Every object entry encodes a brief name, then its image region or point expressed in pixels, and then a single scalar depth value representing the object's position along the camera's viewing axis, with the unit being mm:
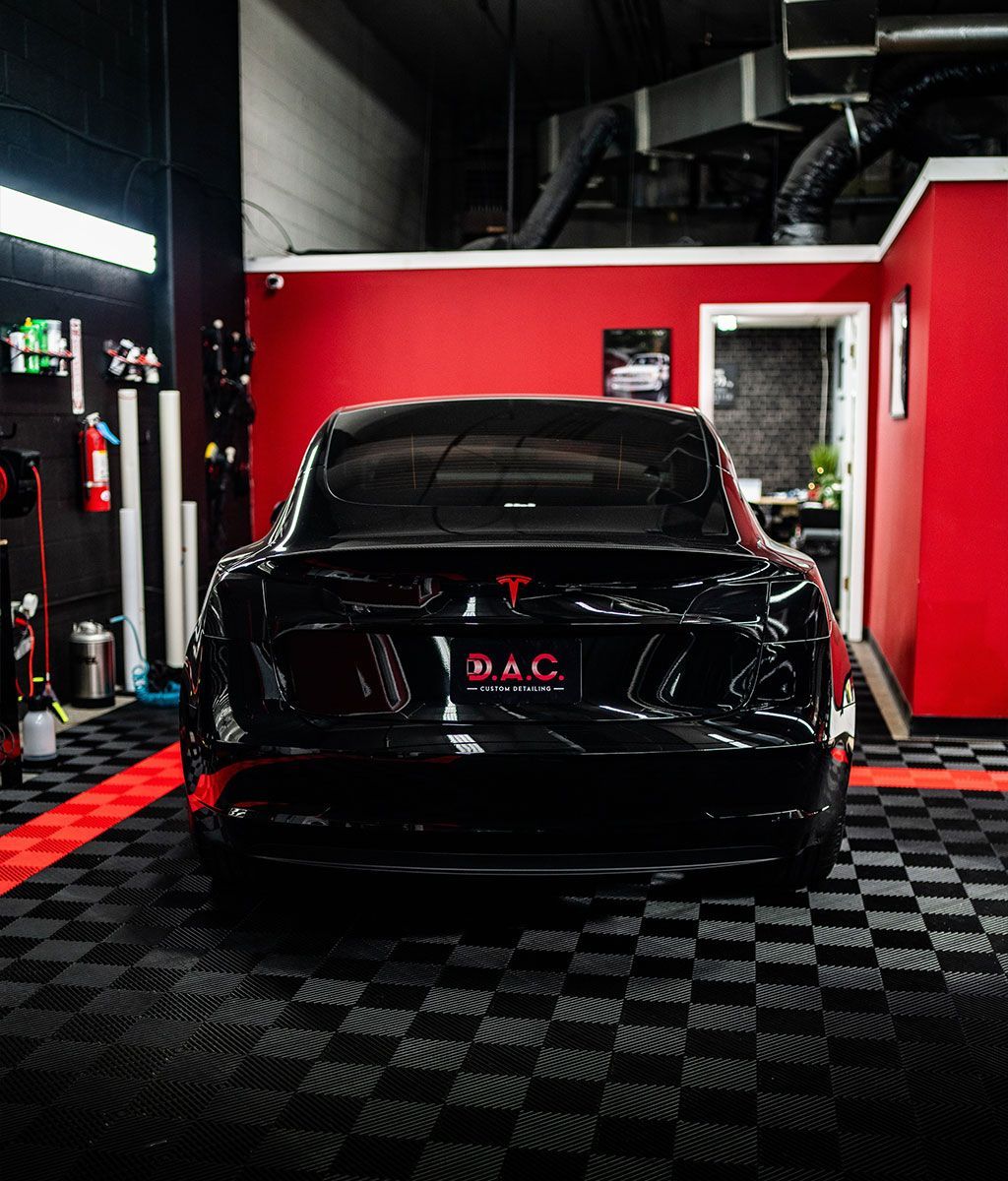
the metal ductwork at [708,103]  9008
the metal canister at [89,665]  5719
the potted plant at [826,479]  9234
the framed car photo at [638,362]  8086
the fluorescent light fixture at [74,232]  5168
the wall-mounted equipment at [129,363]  6043
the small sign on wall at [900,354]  5836
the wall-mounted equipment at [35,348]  5188
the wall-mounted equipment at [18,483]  4500
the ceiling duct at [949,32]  7500
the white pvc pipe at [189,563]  6562
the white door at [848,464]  8078
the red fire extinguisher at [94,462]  5762
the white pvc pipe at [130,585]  6094
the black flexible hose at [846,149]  8133
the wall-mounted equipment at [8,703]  4246
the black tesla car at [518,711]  2354
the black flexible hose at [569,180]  9391
